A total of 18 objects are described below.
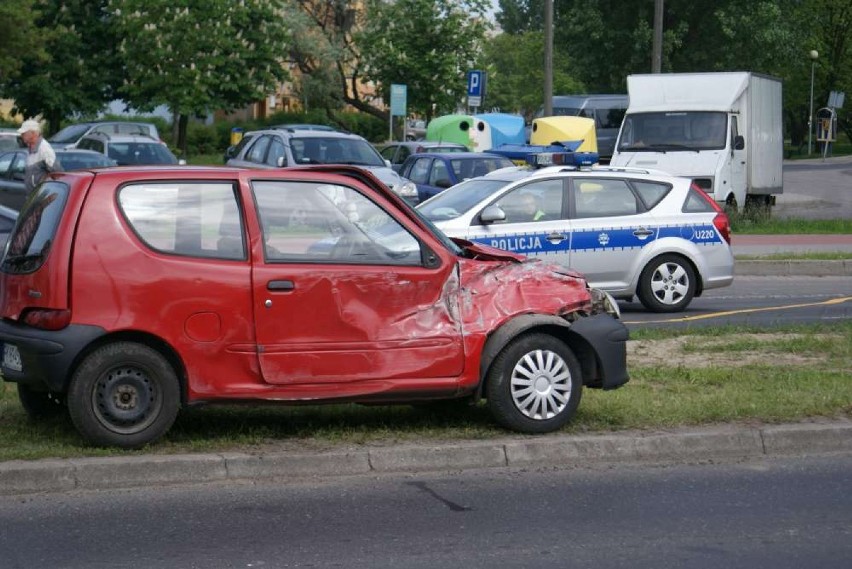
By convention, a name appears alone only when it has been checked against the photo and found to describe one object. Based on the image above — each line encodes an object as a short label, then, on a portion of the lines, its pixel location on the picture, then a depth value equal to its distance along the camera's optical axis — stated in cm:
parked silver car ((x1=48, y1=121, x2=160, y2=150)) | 3884
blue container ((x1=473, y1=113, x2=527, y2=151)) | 3641
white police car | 1437
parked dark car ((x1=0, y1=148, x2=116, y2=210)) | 2352
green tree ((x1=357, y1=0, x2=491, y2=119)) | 4353
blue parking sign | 3406
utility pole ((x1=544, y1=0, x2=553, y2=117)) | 3266
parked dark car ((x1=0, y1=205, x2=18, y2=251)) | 1341
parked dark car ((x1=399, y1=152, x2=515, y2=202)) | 2427
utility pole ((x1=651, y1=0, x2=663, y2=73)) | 3800
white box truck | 2536
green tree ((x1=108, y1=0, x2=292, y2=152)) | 4522
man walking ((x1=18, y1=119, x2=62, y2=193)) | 1521
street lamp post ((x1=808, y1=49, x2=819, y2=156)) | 6476
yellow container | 3291
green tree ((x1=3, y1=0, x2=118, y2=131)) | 5075
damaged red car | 742
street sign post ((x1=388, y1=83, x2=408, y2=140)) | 3691
